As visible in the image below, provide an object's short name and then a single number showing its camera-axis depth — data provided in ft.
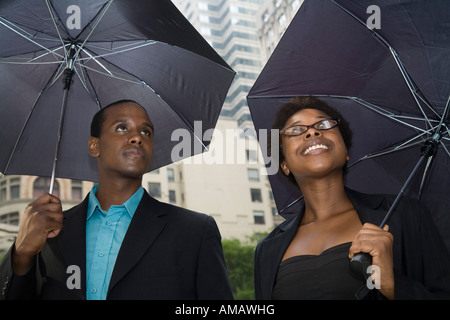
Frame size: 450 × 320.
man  10.56
